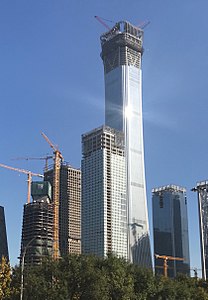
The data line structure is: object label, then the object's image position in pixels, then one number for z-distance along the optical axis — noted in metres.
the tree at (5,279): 63.03
